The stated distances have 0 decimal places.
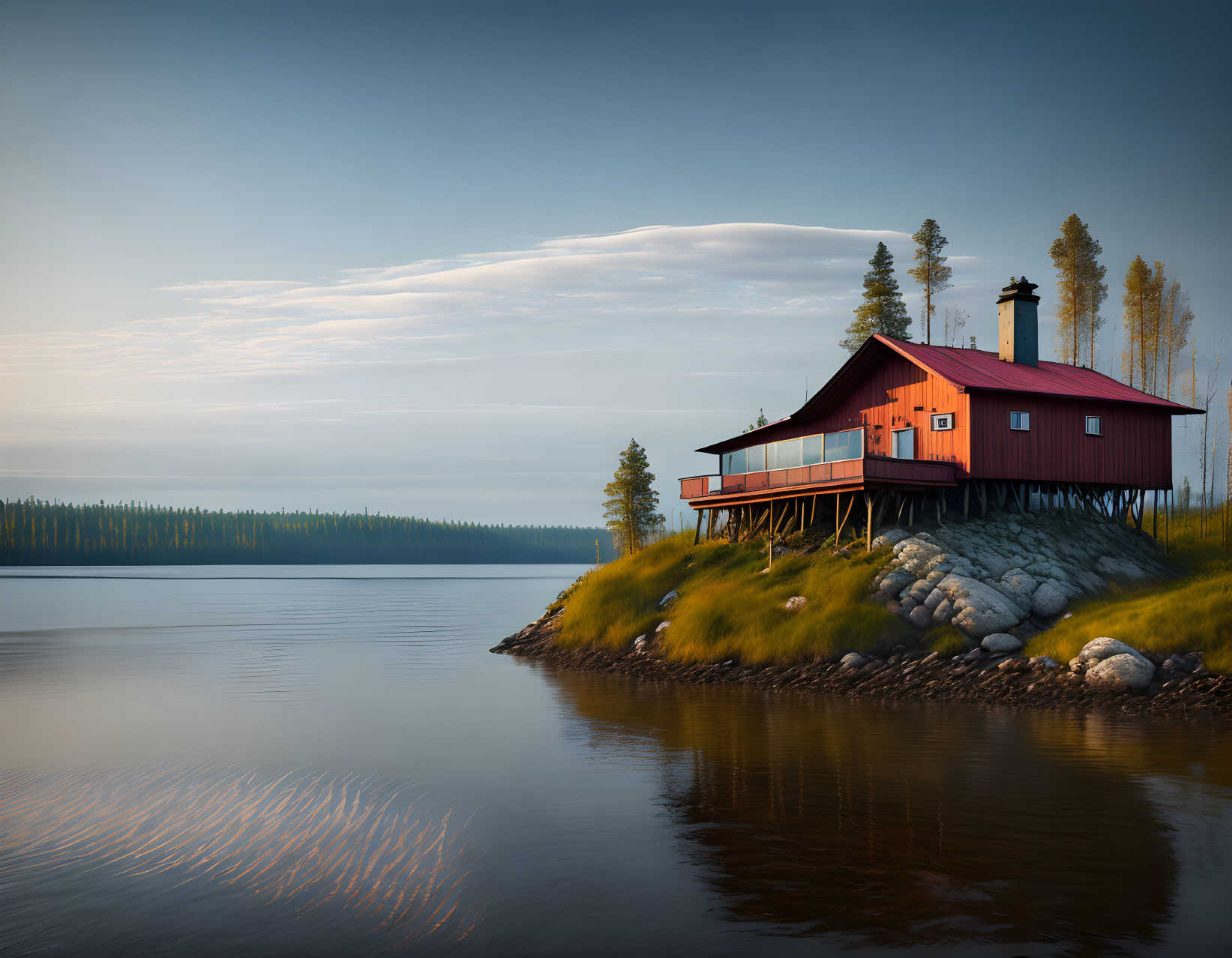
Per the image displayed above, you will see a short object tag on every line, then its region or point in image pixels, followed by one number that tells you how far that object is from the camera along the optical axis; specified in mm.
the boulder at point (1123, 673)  26156
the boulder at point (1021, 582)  32656
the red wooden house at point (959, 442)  38875
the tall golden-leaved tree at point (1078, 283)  63688
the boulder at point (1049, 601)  31625
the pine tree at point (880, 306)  65312
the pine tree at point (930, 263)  66625
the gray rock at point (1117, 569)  35750
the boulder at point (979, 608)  31000
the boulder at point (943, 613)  31906
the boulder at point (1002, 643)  29891
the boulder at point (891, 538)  36656
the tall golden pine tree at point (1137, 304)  64250
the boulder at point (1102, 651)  27219
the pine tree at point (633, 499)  73000
